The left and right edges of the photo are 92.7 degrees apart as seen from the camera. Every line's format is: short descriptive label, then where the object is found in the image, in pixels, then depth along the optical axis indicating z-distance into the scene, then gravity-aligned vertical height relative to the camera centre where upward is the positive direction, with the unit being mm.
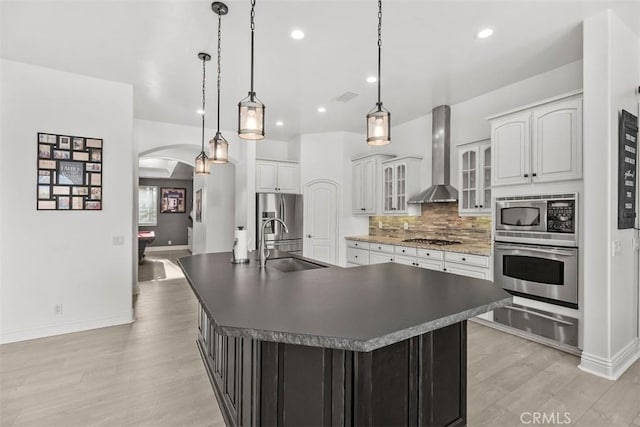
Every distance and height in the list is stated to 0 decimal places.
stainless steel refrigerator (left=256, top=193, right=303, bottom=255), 5648 -64
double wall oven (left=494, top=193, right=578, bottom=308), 2875 -336
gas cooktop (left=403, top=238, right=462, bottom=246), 4398 -423
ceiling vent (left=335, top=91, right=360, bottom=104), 4168 +1624
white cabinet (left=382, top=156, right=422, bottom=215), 4996 +494
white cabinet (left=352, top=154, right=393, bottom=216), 5484 +536
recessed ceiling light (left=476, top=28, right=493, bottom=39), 2684 +1612
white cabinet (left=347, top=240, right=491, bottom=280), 3639 -636
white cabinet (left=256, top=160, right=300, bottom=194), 5793 +709
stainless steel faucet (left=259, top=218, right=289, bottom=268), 2526 -316
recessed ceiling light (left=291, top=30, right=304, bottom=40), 2712 +1610
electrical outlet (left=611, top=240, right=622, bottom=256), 2551 -274
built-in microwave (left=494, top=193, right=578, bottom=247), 2891 -55
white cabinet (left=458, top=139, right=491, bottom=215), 3844 +469
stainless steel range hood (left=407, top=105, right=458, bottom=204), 4465 +859
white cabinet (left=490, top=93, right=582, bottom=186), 2839 +724
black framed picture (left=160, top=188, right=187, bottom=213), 11156 +446
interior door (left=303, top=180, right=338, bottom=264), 5938 -158
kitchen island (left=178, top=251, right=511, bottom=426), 1210 -660
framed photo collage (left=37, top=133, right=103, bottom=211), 3389 +449
